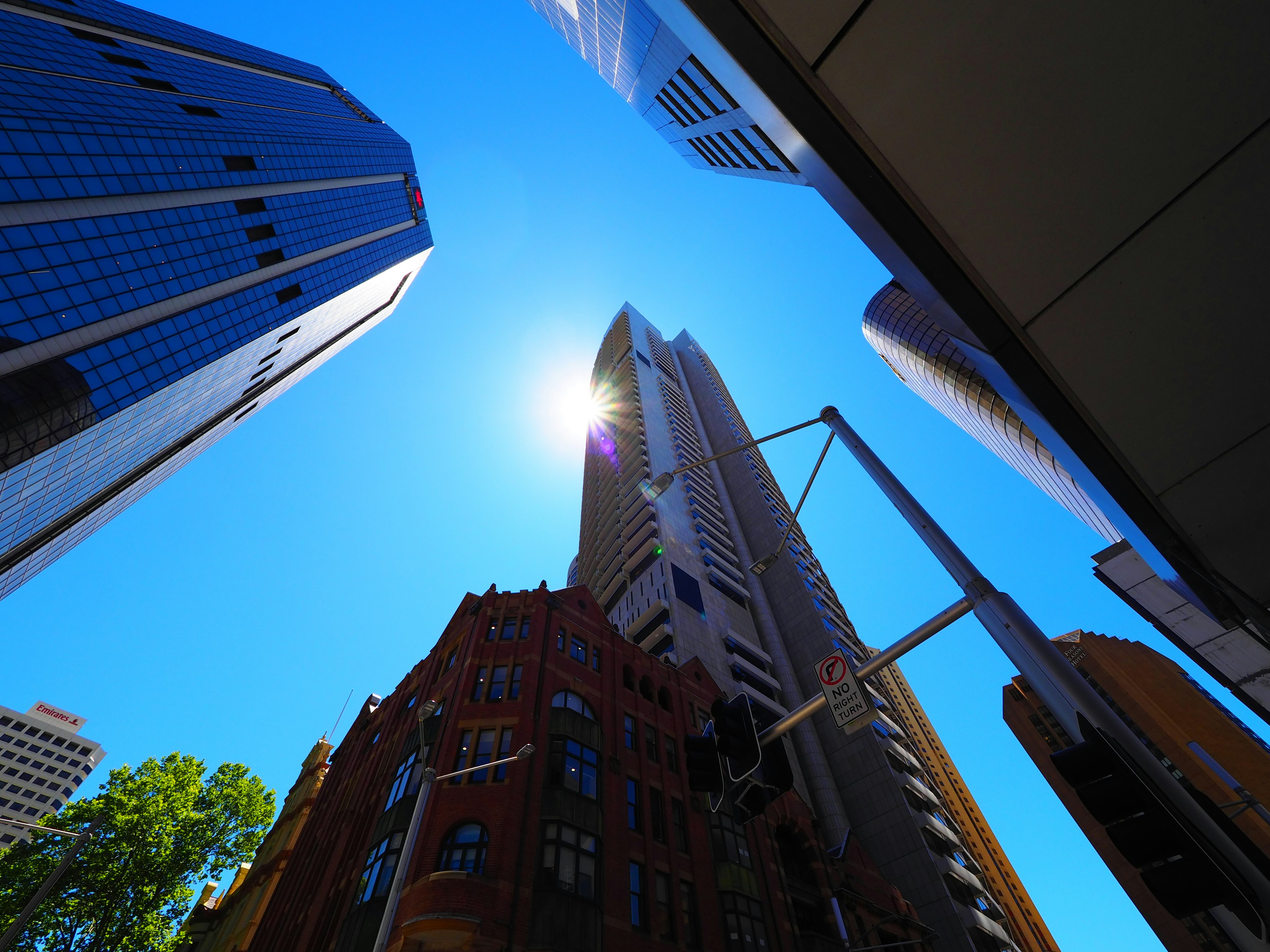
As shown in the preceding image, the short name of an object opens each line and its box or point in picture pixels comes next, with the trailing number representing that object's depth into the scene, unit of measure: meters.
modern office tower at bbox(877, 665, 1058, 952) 110.88
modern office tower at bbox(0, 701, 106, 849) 135.12
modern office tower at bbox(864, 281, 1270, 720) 40.25
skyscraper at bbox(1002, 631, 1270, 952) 75.69
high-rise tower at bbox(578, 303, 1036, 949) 50.44
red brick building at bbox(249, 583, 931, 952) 21.62
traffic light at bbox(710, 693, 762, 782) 7.86
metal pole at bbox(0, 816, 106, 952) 18.16
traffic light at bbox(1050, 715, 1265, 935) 4.13
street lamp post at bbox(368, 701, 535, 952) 13.97
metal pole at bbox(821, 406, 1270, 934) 4.16
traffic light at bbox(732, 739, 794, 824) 7.90
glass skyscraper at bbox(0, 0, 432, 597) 52.25
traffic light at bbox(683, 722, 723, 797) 7.95
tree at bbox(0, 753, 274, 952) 32.31
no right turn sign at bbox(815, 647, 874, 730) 7.32
